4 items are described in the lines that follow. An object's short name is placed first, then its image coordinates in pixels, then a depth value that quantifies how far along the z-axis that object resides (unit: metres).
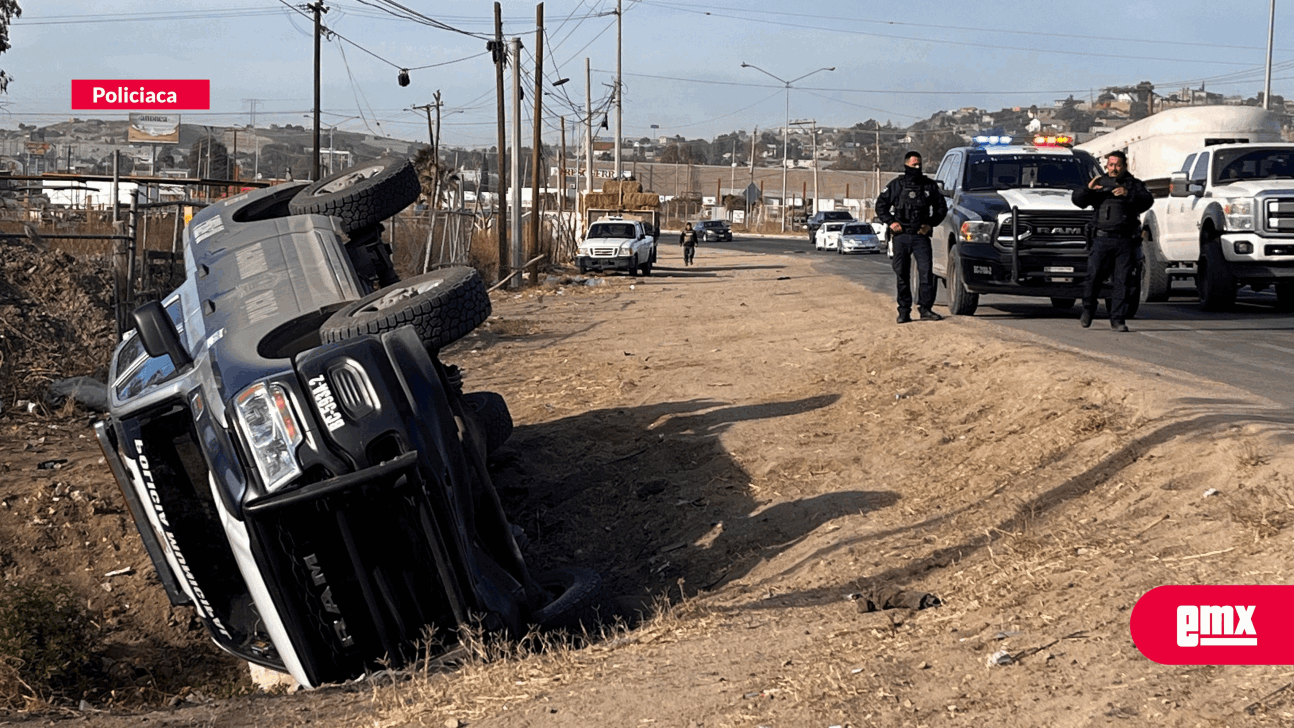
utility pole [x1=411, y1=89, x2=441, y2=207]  47.64
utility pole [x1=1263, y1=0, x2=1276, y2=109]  42.19
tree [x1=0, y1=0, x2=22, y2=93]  23.52
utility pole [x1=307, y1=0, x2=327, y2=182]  41.31
